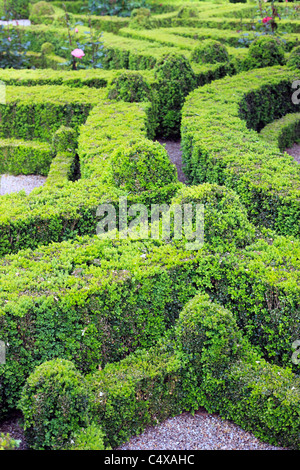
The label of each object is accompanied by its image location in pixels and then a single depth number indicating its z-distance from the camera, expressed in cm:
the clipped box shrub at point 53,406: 407
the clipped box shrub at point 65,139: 1005
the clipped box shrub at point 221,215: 553
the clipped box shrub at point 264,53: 1314
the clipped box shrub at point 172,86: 1139
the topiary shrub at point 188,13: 2147
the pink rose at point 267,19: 1476
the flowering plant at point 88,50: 1487
